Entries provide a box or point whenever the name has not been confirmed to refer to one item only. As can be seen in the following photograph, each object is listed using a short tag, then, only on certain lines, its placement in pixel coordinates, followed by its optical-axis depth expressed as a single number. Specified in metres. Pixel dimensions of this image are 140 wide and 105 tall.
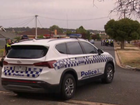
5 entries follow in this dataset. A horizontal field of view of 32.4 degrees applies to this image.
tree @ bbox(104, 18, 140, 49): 38.34
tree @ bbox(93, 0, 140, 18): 15.14
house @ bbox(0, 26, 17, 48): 41.36
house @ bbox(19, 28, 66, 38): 74.28
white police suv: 6.17
